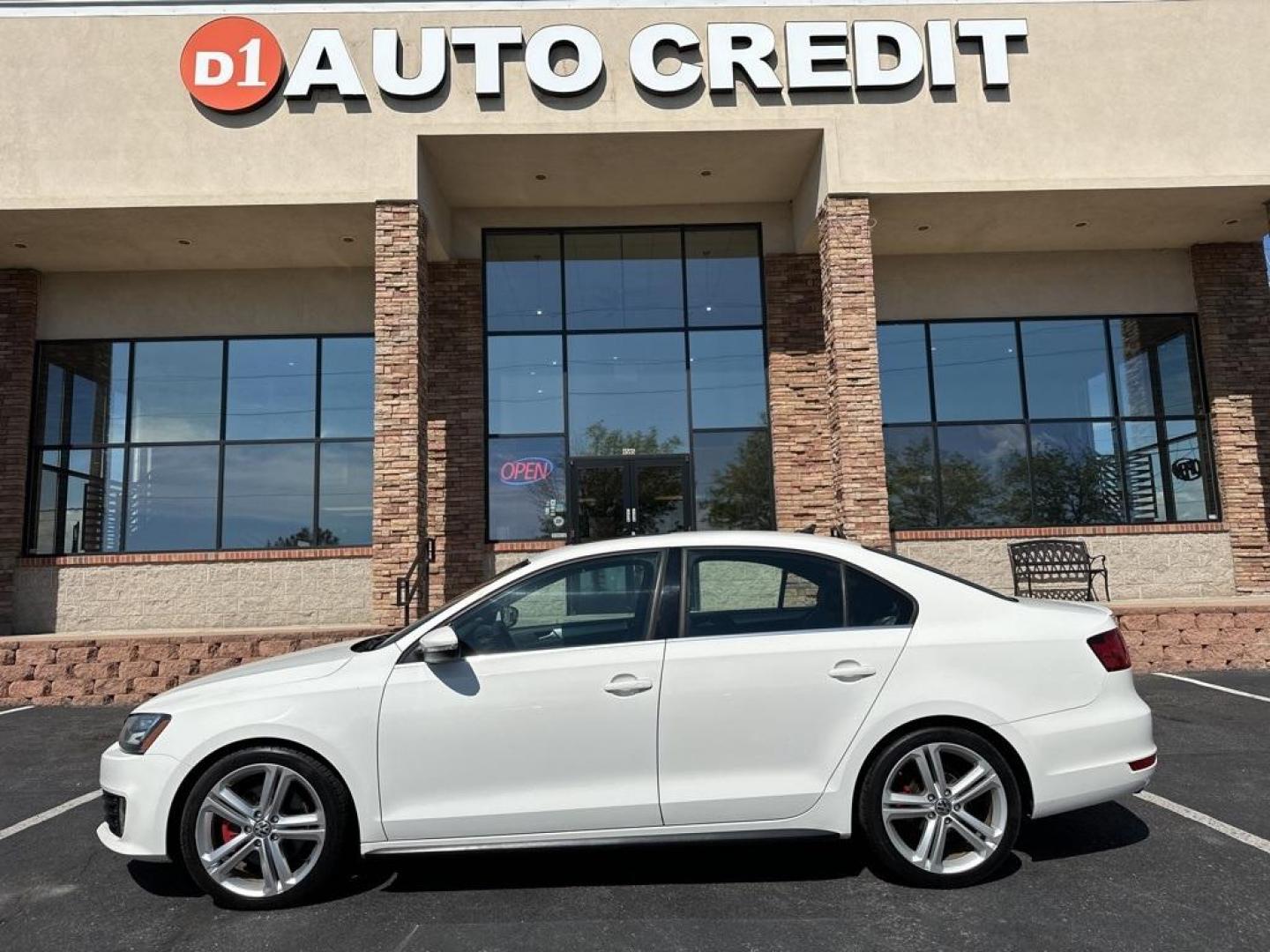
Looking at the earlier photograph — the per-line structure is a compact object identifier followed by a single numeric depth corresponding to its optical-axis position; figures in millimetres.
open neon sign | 12266
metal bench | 11828
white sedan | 3363
